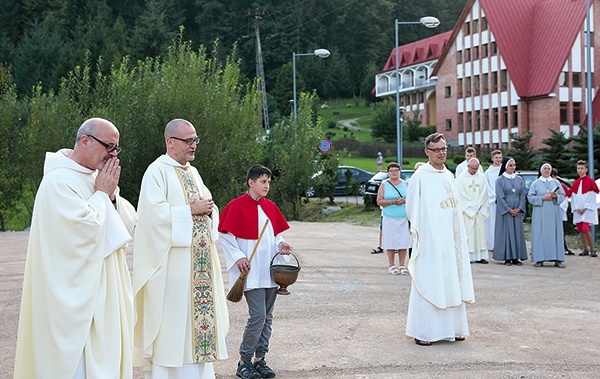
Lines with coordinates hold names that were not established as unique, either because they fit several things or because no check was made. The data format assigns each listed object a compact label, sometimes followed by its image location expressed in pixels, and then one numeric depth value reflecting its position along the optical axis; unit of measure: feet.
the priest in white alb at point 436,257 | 29.88
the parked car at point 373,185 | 107.45
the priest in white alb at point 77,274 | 17.56
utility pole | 151.12
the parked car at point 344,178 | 126.25
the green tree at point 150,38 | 221.46
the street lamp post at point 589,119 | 78.64
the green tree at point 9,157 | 100.37
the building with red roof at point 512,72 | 187.11
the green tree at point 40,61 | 201.07
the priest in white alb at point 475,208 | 55.98
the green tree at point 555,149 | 105.54
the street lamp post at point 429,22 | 103.83
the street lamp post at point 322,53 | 126.00
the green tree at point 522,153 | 138.41
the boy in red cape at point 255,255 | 24.67
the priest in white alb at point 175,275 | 21.28
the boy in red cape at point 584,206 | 59.88
